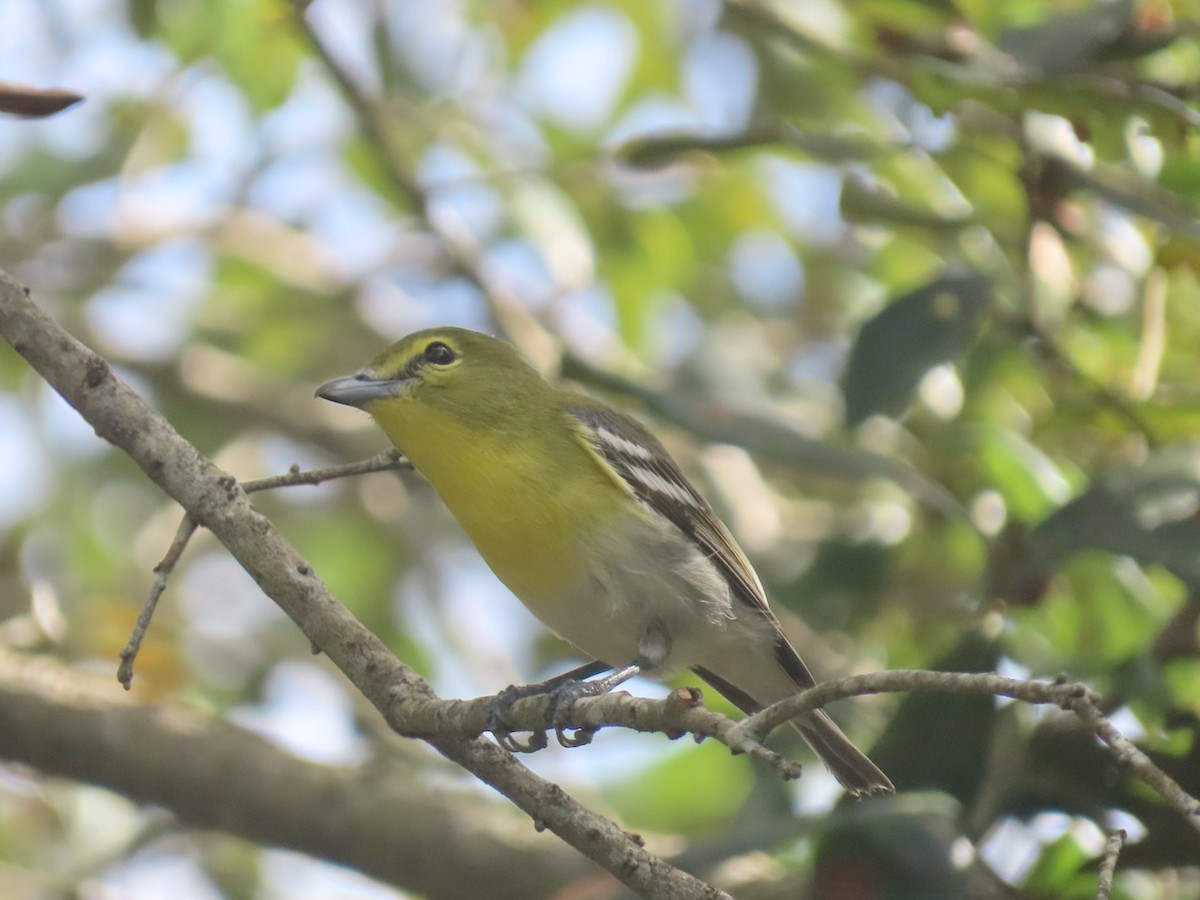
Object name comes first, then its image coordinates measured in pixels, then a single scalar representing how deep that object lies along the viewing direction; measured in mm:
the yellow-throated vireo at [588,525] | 7504
